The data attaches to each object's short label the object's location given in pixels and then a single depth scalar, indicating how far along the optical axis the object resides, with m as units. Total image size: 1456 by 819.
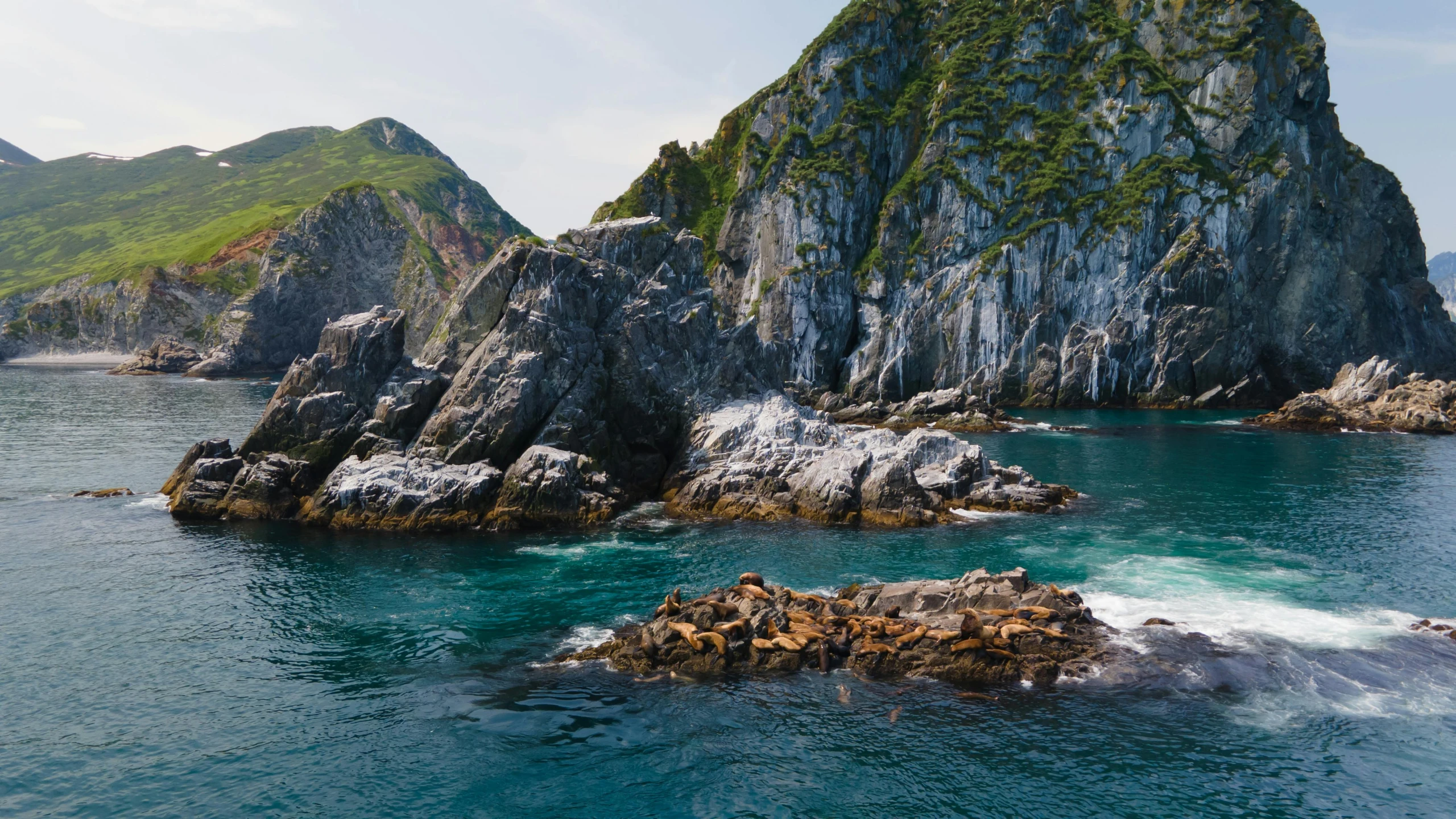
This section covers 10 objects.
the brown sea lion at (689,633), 32.88
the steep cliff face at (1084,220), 128.62
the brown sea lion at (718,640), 32.84
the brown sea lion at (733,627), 33.72
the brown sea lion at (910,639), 32.81
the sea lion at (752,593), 36.12
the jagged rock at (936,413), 105.06
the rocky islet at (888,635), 32.06
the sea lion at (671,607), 35.28
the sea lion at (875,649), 32.47
